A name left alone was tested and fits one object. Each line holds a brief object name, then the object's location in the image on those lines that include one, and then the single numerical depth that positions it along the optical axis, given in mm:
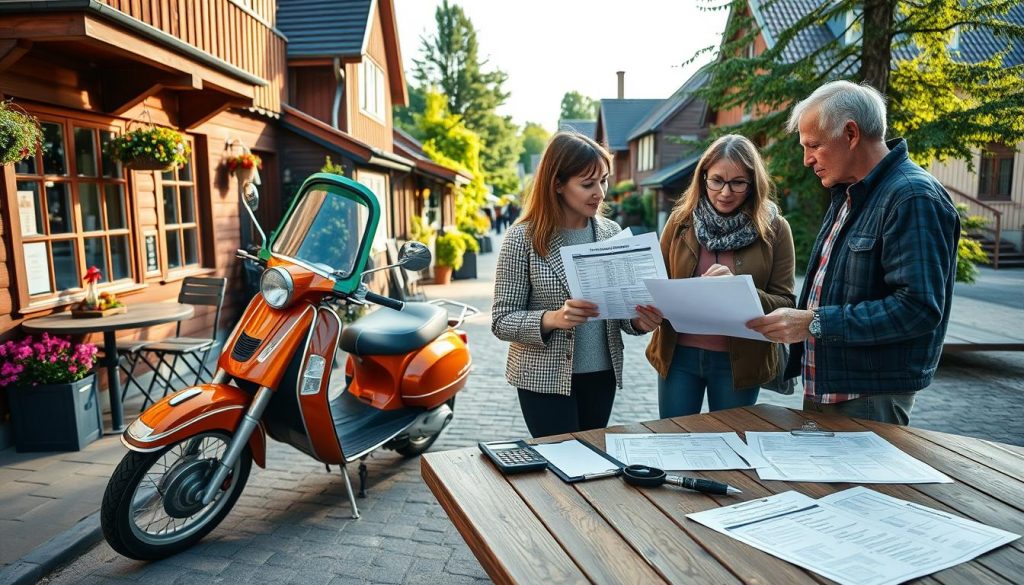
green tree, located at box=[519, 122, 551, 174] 112000
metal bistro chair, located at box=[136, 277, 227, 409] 5238
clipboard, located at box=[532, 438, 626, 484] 1723
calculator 1759
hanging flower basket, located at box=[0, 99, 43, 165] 3727
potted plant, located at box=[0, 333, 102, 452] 4340
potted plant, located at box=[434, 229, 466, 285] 14414
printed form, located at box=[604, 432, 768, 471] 1800
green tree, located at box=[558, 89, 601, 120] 103125
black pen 1619
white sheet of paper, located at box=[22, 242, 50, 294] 4906
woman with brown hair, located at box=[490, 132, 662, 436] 2449
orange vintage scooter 2863
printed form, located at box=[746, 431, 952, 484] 1693
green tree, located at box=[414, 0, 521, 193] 44000
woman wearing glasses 2607
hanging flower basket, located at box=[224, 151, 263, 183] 7793
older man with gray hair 1862
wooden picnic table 1285
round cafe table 4480
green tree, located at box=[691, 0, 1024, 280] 7008
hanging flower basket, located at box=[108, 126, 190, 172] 5566
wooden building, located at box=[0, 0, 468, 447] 4613
